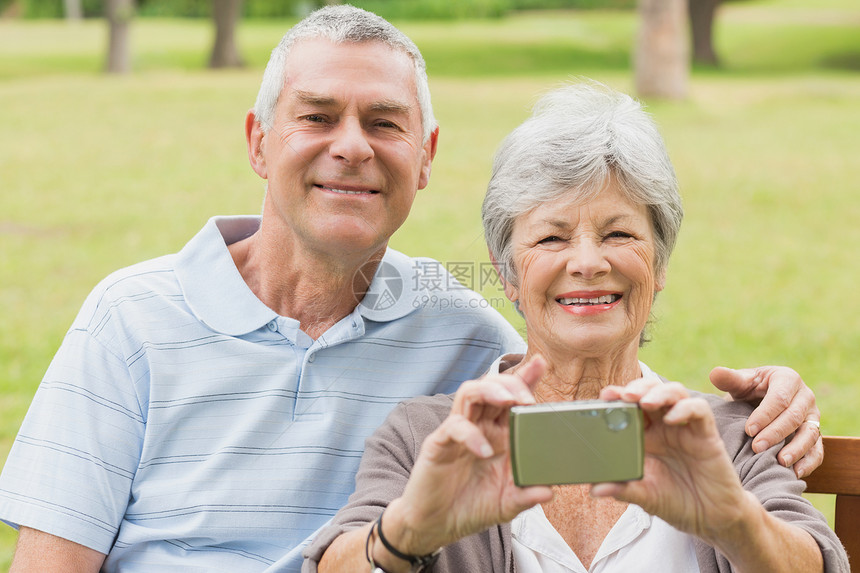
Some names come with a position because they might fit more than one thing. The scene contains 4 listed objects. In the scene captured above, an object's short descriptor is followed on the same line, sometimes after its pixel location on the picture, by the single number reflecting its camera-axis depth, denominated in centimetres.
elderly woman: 168
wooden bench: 230
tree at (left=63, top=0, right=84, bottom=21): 3122
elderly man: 231
